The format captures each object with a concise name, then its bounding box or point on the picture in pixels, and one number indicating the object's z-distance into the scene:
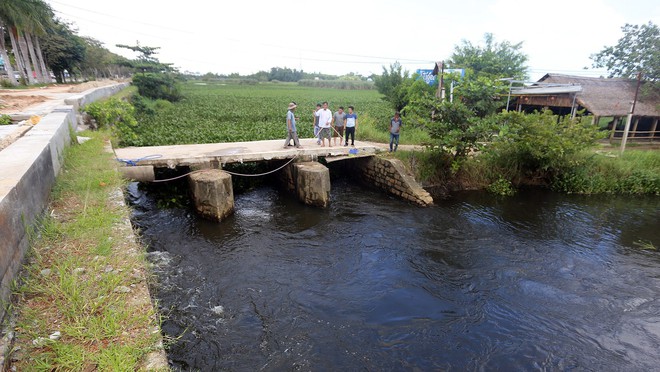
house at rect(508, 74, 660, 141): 17.58
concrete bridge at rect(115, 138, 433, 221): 9.39
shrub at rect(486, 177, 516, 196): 12.87
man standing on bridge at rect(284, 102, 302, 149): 11.13
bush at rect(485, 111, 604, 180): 11.96
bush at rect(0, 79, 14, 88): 24.80
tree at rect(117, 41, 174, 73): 27.97
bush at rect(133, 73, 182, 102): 28.12
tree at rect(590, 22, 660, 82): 19.22
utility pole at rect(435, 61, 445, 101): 14.49
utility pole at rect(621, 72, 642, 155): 15.93
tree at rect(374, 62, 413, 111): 20.62
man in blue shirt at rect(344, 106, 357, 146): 12.30
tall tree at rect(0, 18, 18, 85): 24.76
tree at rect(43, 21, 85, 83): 34.94
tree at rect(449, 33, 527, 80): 24.00
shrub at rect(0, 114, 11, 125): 9.95
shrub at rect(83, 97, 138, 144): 13.27
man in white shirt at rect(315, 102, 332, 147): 11.90
